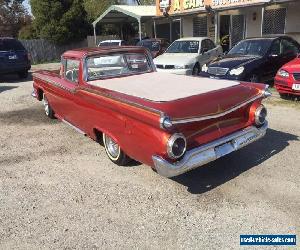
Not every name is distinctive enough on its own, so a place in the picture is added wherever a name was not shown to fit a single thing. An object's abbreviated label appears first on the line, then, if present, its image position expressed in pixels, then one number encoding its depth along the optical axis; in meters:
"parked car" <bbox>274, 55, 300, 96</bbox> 5.97
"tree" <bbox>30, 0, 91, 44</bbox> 19.16
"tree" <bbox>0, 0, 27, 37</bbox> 28.36
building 11.34
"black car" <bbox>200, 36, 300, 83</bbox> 6.85
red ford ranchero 2.83
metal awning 15.88
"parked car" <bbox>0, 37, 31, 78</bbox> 10.27
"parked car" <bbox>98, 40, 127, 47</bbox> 14.00
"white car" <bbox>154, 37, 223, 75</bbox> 8.64
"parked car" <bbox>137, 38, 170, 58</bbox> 11.44
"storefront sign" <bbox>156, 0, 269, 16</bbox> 11.73
